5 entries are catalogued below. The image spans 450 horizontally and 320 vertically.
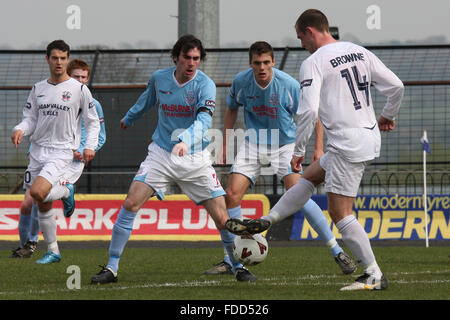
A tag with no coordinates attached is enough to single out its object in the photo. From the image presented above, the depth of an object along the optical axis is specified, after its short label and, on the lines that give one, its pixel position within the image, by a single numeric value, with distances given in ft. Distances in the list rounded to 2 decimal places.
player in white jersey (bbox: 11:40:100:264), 58.75
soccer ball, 42.27
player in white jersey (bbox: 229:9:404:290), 39.81
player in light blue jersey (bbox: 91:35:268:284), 45.32
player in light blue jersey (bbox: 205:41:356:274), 53.11
